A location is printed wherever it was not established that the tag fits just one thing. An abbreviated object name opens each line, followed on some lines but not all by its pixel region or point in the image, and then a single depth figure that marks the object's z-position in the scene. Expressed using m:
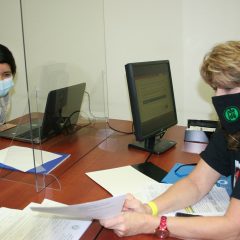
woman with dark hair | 1.85
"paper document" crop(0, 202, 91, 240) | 0.88
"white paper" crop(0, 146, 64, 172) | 1.35
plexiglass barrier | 1.31
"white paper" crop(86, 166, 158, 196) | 1.18
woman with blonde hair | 0.89
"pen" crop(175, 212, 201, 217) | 1.01
